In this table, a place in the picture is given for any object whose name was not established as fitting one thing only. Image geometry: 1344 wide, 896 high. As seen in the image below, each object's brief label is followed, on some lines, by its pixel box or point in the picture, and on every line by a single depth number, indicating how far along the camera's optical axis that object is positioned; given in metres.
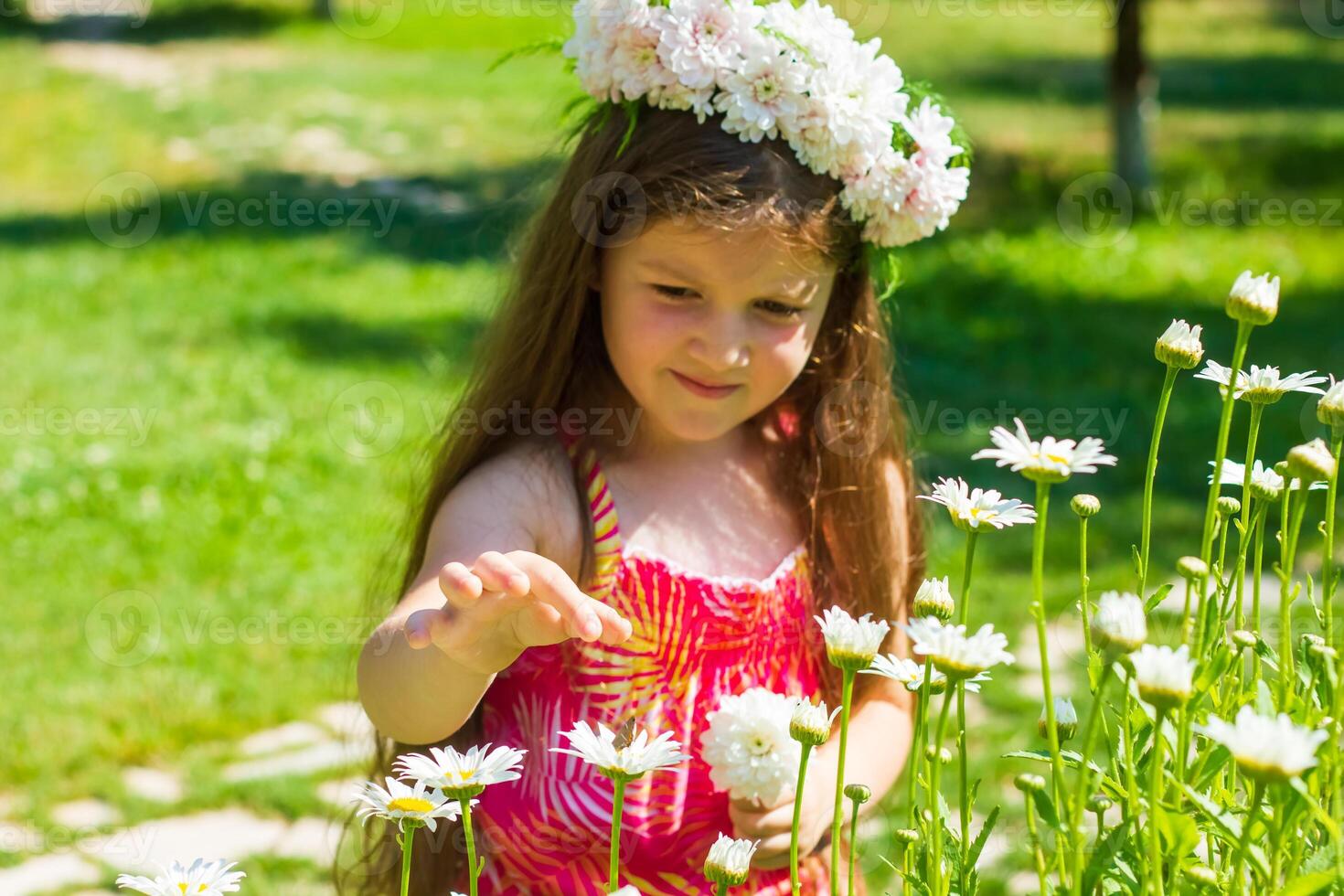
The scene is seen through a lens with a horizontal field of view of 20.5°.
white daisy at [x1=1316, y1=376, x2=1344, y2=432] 1.42
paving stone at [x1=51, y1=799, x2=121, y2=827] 2.33
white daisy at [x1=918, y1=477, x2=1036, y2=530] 1.45
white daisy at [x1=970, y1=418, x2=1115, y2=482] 1.39
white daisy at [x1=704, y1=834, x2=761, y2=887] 1.42
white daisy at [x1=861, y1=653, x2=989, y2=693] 1.45
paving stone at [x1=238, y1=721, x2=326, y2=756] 2.49
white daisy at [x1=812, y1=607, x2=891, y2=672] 1.43
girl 1.74
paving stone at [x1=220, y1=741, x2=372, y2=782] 2.41
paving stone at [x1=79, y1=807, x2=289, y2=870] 2.28
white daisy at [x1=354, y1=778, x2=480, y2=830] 1.43
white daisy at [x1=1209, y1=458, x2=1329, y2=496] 1.47
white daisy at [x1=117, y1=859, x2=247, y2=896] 1.40
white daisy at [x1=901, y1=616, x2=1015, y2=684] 1.36
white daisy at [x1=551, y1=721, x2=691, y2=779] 1.43
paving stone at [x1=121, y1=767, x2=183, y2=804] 2.37
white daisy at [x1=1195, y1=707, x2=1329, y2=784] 1.14
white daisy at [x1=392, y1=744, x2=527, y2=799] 1.43
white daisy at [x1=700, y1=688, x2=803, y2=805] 1.56
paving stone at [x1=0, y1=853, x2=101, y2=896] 2.23
